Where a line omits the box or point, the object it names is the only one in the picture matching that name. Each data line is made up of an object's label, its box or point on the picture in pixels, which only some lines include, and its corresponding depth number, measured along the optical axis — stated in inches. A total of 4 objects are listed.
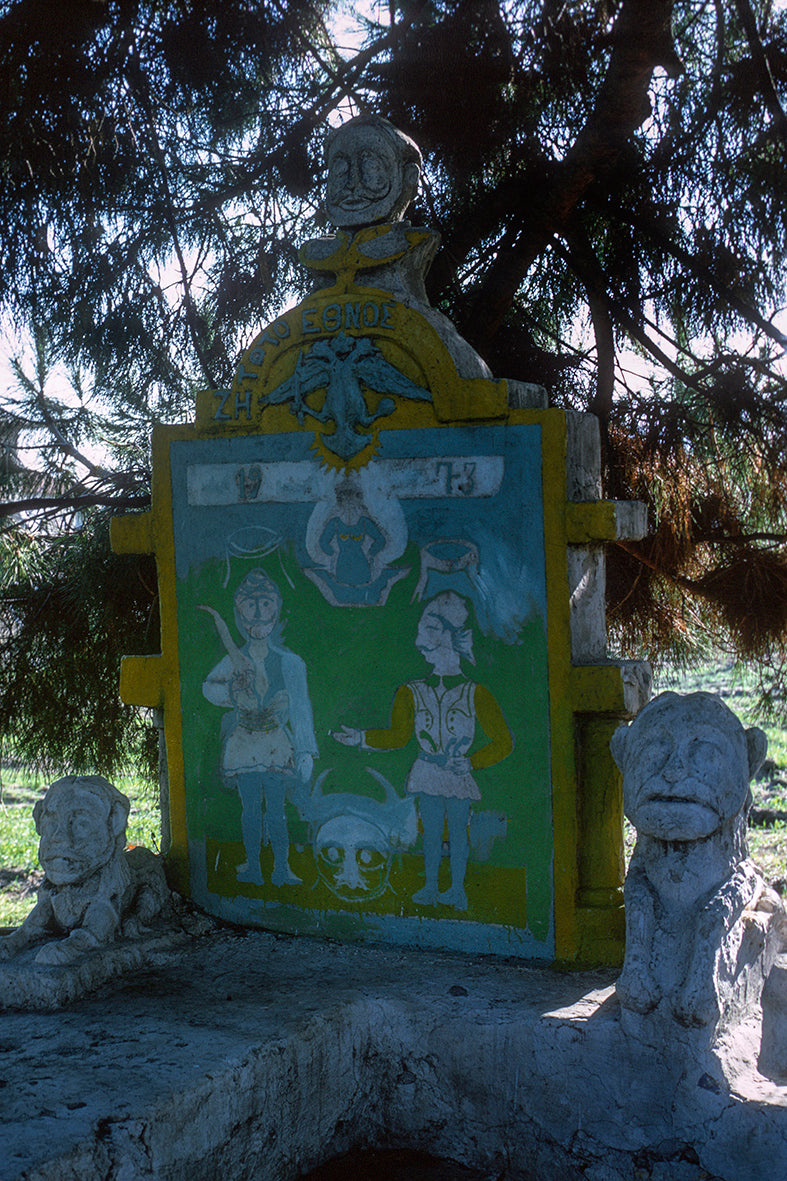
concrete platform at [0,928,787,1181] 98.6
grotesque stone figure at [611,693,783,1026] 104.5
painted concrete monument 130.6
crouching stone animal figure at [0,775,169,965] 131.6
